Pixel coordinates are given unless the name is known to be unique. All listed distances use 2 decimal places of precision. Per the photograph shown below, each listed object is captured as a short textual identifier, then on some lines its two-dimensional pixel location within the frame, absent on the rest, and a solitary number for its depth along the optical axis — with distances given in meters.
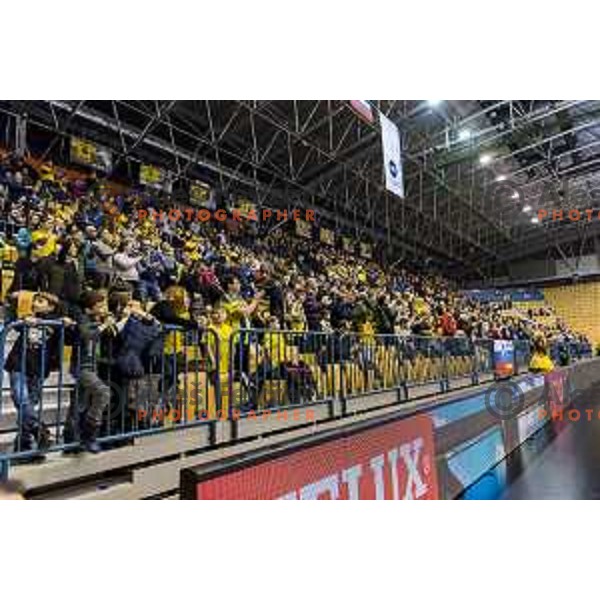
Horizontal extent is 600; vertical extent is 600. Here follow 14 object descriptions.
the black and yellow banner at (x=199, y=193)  15.02
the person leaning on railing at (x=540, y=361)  12.29
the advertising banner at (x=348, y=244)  21.07
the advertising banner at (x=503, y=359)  11.37
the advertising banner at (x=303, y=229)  18.84
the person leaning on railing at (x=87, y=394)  3.35
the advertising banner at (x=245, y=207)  16.48
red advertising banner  2.74
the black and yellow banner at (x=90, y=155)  12.24
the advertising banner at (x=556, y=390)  11.16
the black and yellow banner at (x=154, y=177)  13.91
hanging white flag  9.48
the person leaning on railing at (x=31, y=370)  3.23
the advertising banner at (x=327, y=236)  19.83
